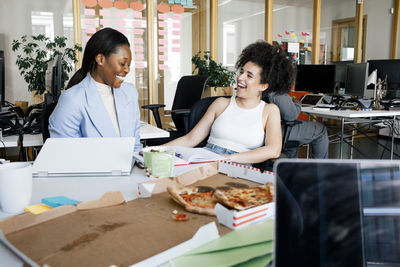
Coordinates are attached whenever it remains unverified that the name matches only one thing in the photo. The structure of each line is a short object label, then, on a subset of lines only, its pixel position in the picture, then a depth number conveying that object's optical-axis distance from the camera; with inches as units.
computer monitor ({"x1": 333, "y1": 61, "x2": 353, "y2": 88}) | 184.5
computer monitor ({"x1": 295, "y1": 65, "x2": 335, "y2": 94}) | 186.7
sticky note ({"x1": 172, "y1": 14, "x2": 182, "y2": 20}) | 232.8
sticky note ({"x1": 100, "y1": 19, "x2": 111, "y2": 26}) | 215.2
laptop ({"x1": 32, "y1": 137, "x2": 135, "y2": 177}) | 49.8
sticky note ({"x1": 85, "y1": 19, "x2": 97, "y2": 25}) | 210.6
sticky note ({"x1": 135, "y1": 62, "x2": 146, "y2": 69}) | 227.1
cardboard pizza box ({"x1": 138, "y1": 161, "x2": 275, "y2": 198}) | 39.6
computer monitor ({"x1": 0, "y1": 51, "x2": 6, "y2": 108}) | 104.6
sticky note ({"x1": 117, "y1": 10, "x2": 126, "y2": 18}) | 218.1
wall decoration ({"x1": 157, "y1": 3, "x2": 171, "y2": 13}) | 227.2
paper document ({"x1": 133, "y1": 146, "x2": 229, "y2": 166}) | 55.9
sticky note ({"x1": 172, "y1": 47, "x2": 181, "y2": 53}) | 235.0
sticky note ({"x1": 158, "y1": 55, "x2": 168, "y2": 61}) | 231.0
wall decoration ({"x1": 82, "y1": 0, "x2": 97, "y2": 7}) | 209.9
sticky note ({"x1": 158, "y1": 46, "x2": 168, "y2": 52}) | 230.2
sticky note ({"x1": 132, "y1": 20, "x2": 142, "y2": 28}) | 222.4
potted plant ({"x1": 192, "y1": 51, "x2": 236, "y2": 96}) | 209.6
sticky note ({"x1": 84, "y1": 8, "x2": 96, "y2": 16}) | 210.2
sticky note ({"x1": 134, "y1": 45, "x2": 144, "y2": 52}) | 225.1
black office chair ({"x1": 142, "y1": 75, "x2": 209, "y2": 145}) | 126.1
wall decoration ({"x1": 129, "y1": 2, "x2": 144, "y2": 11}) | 221.0
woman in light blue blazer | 67.8
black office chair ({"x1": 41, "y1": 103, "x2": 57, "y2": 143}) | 73.2
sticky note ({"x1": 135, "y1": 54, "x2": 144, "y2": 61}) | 226.2
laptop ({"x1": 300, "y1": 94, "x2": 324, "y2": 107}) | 178.3
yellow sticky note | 35.2
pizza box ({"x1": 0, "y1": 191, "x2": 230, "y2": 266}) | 25.8
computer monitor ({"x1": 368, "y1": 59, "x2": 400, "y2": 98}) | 176.1
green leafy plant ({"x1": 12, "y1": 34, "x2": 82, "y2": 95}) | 144.3
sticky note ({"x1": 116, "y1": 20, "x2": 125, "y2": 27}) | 219.0
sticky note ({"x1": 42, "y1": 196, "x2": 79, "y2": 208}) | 36.9
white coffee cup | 36.4
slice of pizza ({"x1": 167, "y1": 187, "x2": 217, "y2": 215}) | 34.2
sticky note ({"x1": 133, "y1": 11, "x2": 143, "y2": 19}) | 221.9
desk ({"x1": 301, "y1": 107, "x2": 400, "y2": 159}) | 148.7
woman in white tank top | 77.2
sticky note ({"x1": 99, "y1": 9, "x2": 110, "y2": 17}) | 214.1
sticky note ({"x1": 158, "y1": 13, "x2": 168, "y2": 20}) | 228.1
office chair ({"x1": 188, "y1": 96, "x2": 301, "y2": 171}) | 90.1
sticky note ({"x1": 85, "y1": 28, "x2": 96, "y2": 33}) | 210.8
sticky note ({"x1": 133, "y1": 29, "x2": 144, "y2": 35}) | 223.3
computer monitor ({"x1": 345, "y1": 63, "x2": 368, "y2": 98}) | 170.0
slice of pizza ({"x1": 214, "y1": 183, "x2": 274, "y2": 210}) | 33.4
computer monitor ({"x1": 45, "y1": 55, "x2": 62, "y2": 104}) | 93.9
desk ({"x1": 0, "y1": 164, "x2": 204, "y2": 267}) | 42.4
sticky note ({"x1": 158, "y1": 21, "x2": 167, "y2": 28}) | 228.5
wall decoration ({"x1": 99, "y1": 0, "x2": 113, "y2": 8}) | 213.5
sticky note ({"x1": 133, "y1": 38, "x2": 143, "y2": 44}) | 223.9
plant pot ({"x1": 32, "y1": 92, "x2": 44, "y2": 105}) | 192.2
